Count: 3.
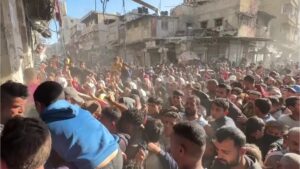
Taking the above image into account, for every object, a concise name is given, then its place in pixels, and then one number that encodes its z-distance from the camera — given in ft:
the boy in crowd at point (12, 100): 7.13
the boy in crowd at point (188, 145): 6.37
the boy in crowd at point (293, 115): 13.09
